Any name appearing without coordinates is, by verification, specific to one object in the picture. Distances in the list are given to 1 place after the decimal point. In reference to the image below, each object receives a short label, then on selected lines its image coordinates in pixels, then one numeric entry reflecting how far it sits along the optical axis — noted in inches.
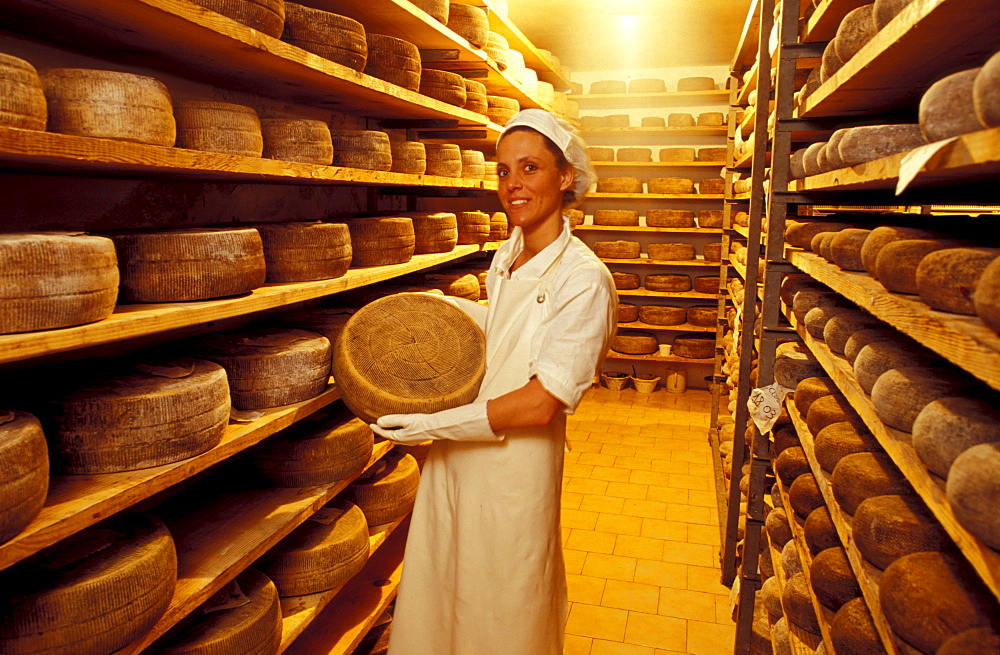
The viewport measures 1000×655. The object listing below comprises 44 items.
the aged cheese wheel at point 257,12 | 67.0
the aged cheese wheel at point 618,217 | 264.5
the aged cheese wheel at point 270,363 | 76.2
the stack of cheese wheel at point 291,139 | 80.1
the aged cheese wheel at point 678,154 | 259.0
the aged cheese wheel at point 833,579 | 67.6
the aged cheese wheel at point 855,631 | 58.3
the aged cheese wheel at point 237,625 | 67.2
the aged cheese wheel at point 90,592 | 49.9
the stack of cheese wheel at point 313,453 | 86.6
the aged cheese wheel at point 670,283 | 255.3
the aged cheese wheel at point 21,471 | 43.9
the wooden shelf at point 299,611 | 78.8
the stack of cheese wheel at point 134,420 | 56.3
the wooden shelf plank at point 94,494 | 46.2
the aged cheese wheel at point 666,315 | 256.1
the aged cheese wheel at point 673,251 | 259.4
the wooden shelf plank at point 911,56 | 48.6
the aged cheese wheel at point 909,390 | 52.1
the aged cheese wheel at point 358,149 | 94.7
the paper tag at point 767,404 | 99.0
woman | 71.1
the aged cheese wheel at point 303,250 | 81.7
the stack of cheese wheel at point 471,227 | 144.3
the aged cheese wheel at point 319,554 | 84.7
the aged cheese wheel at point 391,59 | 102.4
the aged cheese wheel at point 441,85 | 123.6
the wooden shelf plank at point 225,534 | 63.4
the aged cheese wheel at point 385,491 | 103.5
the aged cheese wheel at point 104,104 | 53.6
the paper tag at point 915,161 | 36.8
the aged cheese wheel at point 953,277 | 42.6
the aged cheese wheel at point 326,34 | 82.0
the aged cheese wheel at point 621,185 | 262.7
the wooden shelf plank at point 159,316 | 45.4
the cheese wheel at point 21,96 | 45.3
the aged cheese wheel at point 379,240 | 101.7
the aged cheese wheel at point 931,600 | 43.0
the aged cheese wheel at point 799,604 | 78.9
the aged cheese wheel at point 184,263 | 62.3
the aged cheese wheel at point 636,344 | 254.2
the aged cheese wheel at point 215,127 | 66.5
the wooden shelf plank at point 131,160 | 45.6
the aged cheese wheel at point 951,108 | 41.5
